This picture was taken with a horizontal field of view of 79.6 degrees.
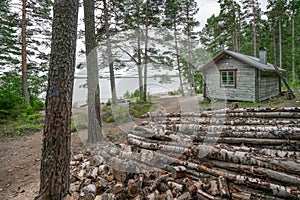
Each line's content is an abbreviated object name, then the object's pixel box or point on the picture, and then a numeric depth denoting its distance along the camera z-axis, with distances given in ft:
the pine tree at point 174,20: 39.45
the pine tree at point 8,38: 27.86
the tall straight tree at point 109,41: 29.53
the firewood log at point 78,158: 11.22
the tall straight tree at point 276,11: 54.50
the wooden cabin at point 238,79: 30.53
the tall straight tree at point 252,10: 52.70
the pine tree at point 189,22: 49.60
